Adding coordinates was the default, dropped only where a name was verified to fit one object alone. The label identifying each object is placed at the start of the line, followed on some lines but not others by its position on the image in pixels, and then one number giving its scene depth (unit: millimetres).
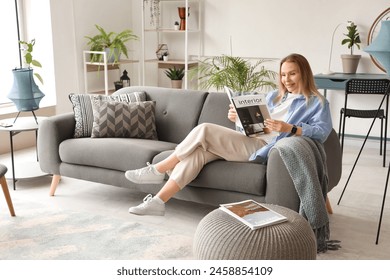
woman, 2844
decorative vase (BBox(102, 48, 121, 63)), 5517
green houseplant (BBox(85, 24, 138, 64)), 5566
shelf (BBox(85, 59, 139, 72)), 5618
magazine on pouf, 2127
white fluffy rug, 2588
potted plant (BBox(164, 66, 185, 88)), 6043
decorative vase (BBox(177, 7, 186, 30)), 5926
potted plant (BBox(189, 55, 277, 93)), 5438
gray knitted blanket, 2592
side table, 3717
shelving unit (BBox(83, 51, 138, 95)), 5504
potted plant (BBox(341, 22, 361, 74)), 5098
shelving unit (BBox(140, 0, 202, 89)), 6035
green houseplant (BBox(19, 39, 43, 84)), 4141
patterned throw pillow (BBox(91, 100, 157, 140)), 3533
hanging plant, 6145
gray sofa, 2777
